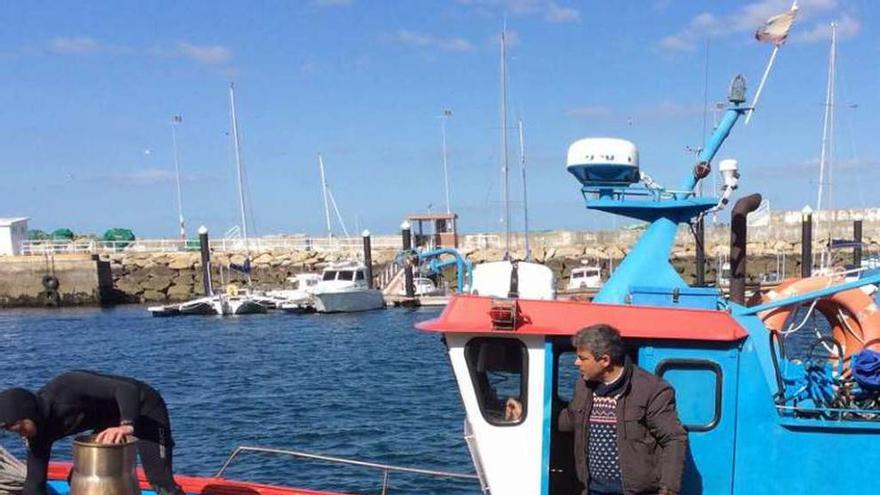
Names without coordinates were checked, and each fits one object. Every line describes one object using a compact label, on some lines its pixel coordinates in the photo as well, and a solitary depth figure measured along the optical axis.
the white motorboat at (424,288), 55.08
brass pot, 5.79
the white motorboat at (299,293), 52.51
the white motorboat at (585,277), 52.94
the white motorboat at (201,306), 51.38
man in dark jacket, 5.32
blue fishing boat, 6.59
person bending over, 5.65
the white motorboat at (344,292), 50.72
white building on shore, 65.12
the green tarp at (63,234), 82.36
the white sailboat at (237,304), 51.09
